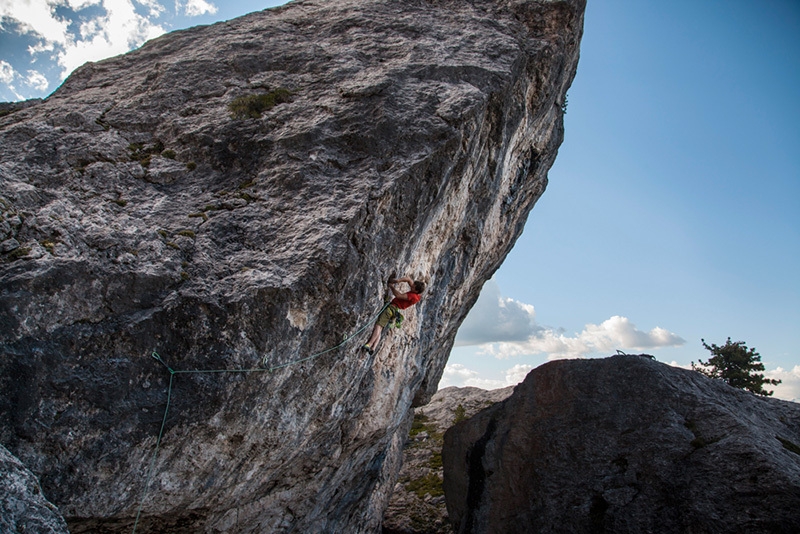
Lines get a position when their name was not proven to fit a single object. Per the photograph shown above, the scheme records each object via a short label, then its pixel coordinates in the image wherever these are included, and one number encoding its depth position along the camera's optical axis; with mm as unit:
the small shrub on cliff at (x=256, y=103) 12414
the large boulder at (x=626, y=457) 12062
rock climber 11414
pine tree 27312
